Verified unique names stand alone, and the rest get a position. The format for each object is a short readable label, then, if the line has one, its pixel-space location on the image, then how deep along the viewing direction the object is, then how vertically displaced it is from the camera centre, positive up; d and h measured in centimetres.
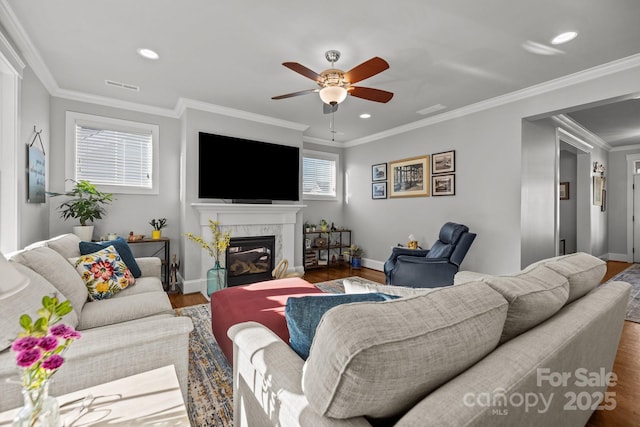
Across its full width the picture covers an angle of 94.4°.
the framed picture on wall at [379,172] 541 +77
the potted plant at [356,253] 578 -80
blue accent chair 336 -60
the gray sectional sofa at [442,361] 66 -41
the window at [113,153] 370 +76
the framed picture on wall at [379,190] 543 +43
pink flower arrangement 71 -33
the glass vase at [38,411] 75 -53
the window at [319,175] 583 +77
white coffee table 92 -66
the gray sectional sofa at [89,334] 115 -58
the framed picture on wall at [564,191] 664 +54
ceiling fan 230 +114
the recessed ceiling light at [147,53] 270 +146
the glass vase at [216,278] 344 -78
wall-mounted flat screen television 407 +63
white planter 347 -24
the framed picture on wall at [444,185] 433 +44
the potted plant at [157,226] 400 -21
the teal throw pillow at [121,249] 250 -34
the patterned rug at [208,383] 165 -113
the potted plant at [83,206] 344 +6
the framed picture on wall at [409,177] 473 +61
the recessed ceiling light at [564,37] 240 +147
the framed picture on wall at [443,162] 432 +78
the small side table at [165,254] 390 -60
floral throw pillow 217 -48
